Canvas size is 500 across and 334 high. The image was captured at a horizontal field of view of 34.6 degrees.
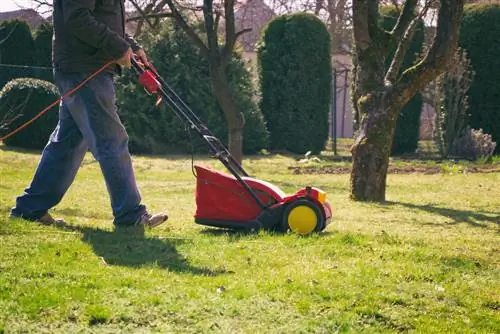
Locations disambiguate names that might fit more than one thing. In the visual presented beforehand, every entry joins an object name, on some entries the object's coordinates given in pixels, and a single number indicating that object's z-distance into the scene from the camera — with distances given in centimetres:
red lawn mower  623
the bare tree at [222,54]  1341
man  595
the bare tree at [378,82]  895
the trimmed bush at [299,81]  2059
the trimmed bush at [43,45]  1877
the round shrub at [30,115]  1661
